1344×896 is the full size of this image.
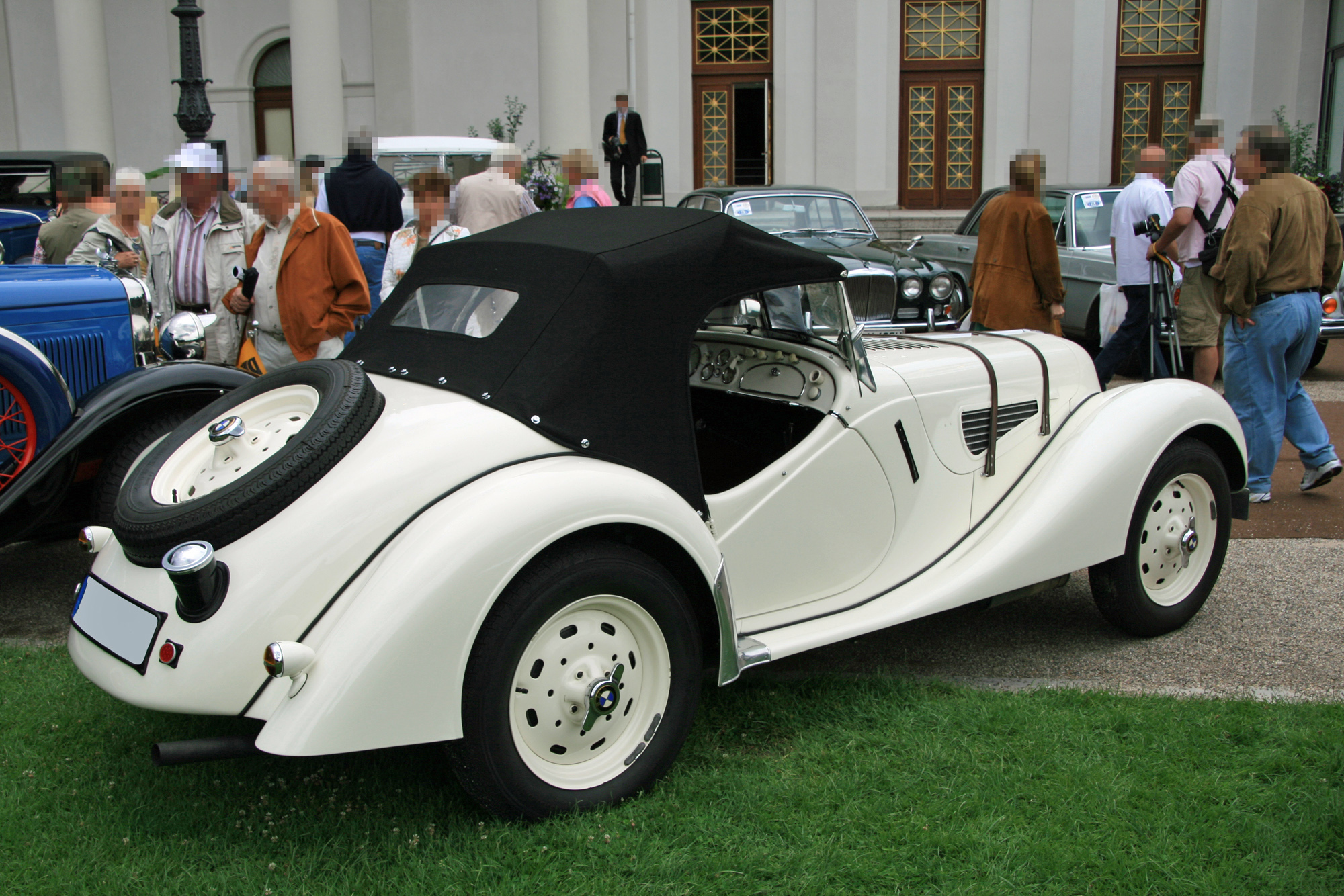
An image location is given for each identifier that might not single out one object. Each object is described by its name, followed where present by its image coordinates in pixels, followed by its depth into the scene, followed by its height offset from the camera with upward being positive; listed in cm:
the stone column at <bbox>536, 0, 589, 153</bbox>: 1802 +246
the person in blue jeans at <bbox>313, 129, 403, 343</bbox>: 800 +19
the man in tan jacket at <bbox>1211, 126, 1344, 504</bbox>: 573 -42
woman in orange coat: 709 -25
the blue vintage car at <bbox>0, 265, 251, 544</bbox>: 441 -66
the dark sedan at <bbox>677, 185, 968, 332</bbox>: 952 -15
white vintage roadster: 259 -79
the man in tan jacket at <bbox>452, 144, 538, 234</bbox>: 773 +18
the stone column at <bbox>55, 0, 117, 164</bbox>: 1988 +273
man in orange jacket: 559 -22
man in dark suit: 1767 +132
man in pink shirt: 713 -3
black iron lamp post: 1185 +161
